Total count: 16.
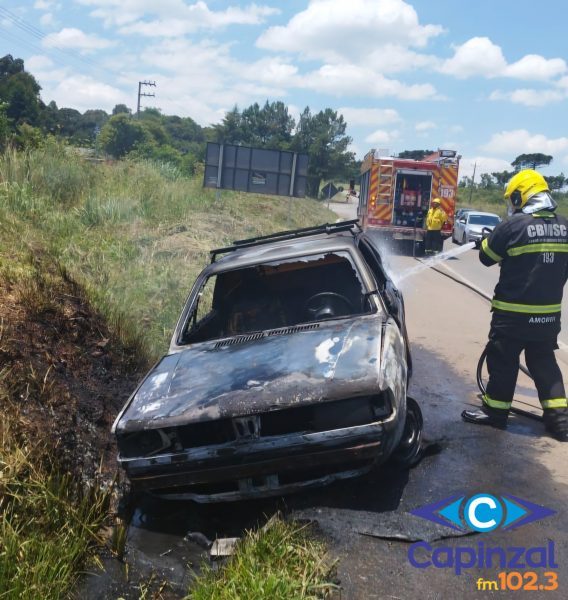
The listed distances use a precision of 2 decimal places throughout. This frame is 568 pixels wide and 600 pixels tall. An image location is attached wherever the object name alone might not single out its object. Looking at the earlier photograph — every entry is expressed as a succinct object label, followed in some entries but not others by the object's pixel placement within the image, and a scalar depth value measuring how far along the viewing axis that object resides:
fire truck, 18.39
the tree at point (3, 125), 15.88
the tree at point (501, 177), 61.16
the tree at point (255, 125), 77.75
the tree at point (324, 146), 67.75
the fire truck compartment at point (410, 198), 18.86
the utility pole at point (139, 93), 68.90
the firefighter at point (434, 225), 16.53
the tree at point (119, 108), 125.38
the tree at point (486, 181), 74.03
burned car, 3.23
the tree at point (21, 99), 45.06
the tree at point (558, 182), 57.31
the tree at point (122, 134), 58.59
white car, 24.00
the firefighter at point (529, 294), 4.53
